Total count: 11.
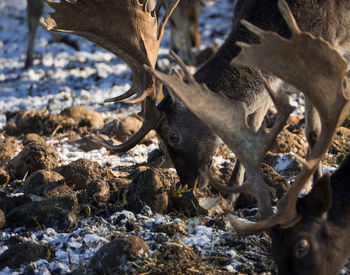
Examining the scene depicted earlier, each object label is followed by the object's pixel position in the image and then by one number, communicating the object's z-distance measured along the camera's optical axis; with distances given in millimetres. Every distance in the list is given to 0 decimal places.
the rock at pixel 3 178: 10703
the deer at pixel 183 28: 22737
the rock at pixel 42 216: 7996
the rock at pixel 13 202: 8852
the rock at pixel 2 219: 8051
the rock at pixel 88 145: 13273
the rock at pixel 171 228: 7492
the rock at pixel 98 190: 9031
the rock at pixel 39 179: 9508
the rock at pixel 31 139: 13316
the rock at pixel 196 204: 8531
